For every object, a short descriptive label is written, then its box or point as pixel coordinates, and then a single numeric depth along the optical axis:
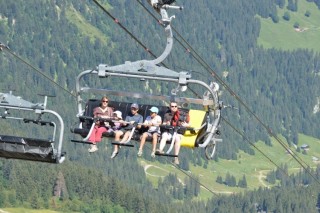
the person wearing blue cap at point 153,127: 53.28
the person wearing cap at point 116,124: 53.75
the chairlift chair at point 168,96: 50.28
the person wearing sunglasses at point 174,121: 53.25
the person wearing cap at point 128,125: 53.01
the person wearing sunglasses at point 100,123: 52.84
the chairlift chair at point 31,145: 46.09
